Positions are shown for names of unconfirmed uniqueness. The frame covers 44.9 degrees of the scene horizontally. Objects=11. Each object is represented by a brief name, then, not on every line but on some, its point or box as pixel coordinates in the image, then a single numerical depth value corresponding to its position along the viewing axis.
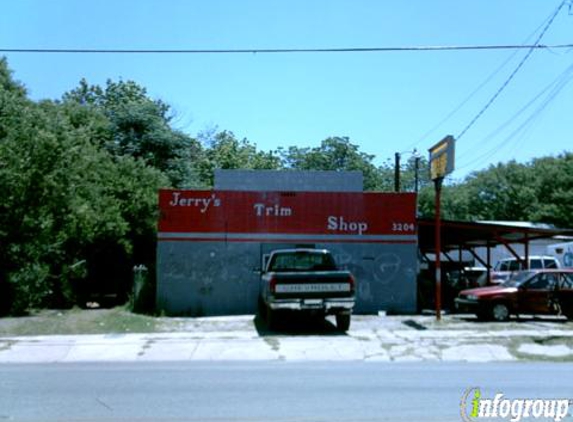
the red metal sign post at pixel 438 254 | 19.53
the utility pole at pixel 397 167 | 44.65
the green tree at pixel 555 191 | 58.88
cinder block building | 21.73
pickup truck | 16.23
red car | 19.94
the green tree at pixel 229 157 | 52.38
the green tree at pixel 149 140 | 36.25
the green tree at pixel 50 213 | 20.03
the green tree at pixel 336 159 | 72.94
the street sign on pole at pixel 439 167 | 19.41
